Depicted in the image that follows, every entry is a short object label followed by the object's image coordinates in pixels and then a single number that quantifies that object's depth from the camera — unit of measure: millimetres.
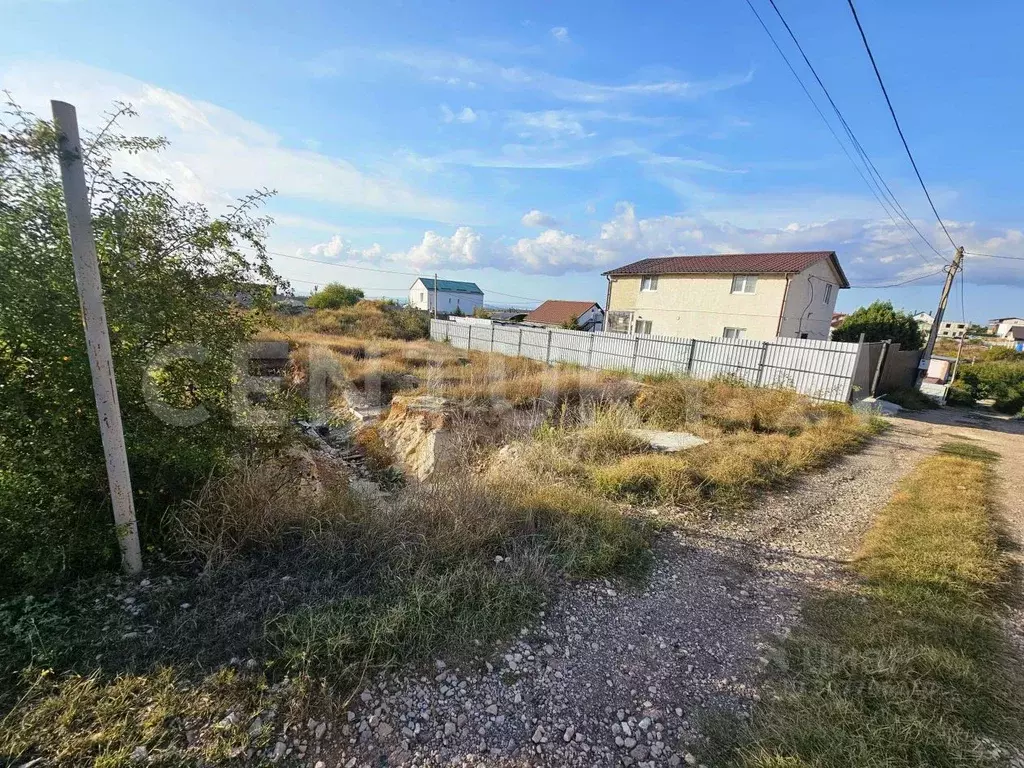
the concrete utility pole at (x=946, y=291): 15273
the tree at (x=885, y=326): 20297
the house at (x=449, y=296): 58344
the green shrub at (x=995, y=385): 15586
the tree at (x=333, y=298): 28938
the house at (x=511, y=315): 44619
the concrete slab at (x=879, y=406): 10159
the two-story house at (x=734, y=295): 17484
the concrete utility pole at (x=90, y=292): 1950
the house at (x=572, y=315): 36500
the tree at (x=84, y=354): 2049
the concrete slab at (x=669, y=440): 6125
